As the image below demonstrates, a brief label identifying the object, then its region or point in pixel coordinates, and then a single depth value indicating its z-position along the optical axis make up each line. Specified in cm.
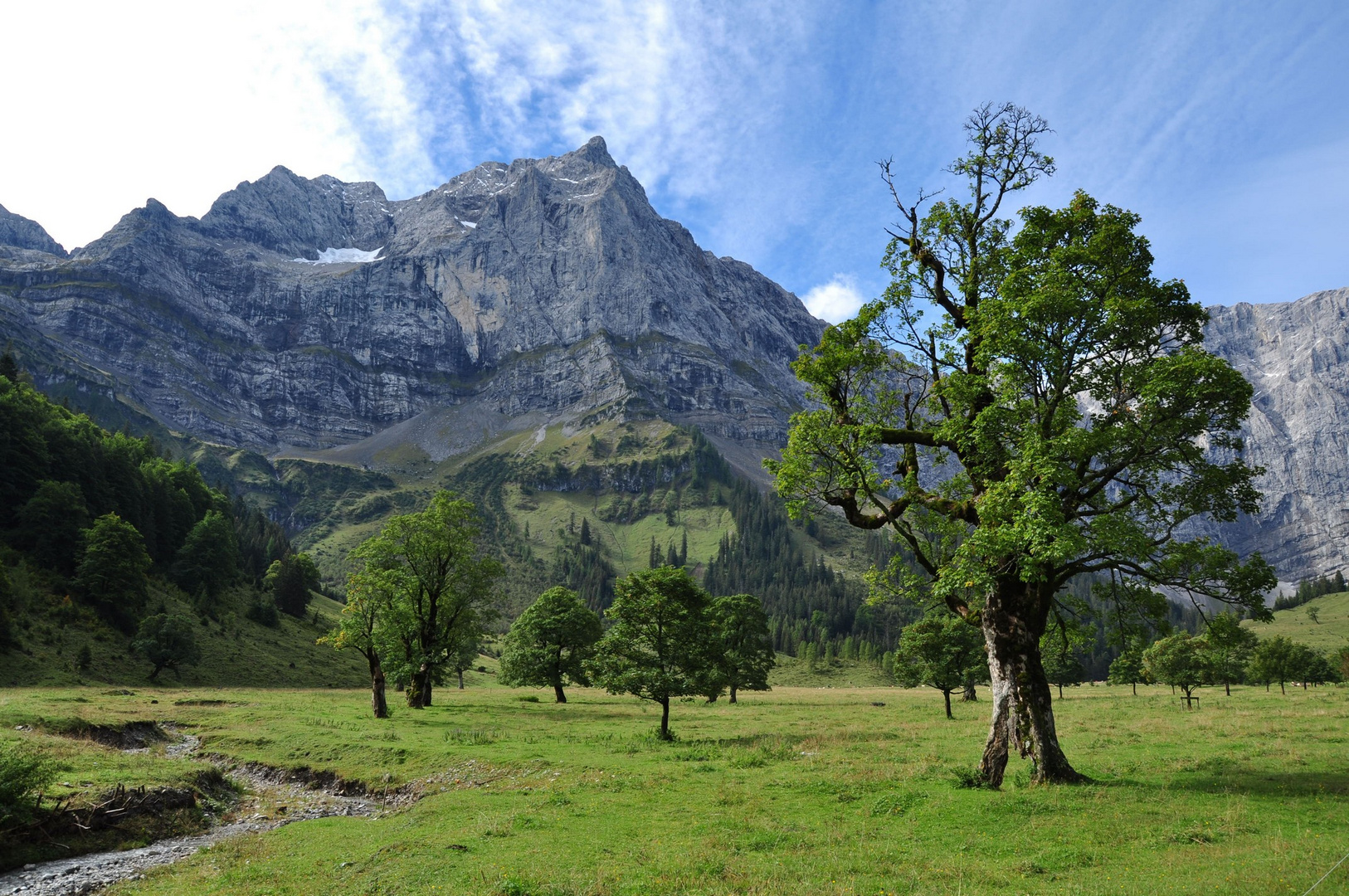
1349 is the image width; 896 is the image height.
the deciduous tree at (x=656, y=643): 4131
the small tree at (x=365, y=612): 5009
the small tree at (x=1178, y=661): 7581
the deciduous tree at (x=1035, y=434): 1920
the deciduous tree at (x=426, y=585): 5219
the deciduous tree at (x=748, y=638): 7888
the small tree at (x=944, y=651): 6119
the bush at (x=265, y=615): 9588
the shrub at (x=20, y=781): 1836
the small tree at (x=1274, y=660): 9281
